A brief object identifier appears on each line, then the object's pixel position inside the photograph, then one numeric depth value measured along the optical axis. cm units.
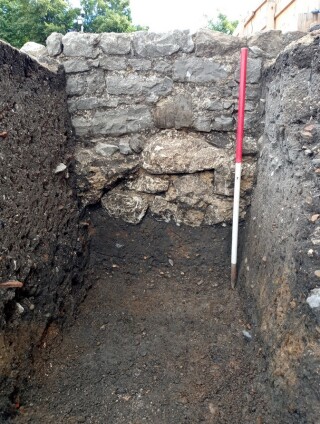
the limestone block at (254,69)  224
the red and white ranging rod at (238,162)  214
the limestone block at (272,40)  222
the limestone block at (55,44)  229
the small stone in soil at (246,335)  196
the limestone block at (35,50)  232
